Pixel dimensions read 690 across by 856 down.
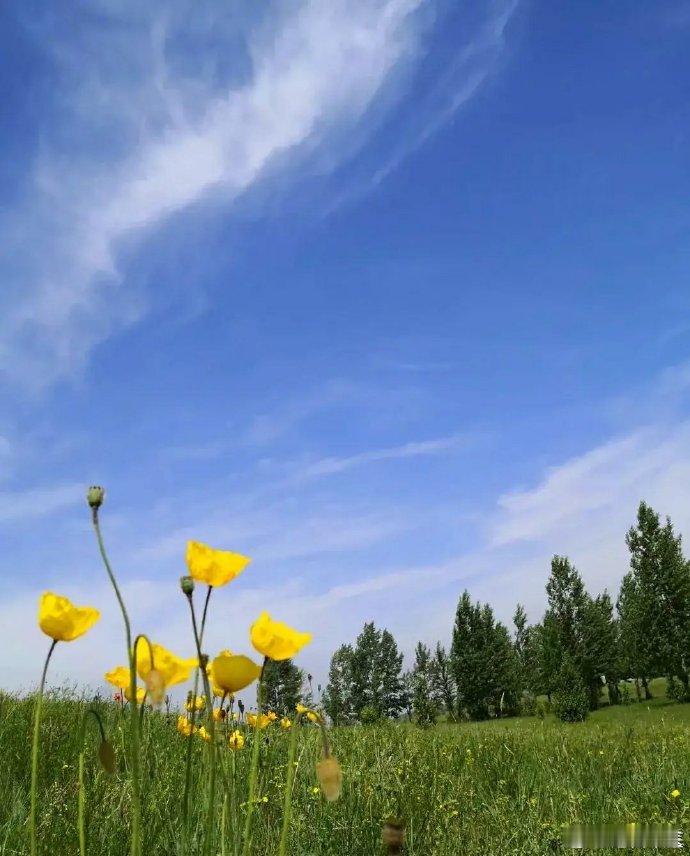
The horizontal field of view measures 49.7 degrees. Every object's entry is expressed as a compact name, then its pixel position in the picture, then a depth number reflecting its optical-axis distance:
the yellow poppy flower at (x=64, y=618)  1.57
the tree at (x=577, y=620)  46.75
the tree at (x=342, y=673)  65.75
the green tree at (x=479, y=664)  53.06
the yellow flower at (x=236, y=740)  3.54
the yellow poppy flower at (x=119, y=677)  2.07
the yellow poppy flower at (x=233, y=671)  1.60
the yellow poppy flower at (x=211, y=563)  1.57
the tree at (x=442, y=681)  58.91
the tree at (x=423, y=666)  62.41
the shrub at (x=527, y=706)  46.08
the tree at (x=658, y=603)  40.78
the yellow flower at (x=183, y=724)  3.78
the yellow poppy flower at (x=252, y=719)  3.72
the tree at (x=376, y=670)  68.88
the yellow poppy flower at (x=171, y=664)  1.70
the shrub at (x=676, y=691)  42.25
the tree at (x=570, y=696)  34.69
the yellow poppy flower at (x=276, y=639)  1.68
